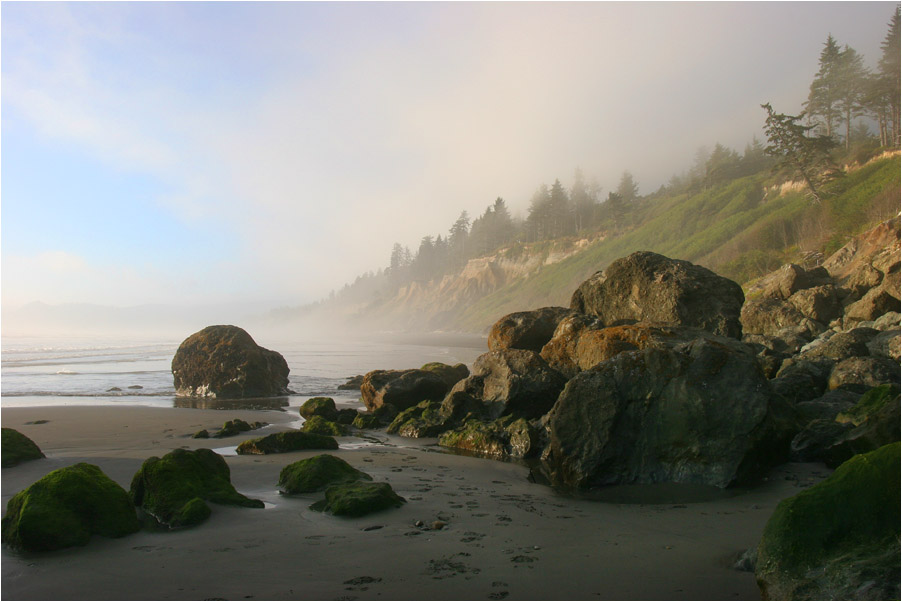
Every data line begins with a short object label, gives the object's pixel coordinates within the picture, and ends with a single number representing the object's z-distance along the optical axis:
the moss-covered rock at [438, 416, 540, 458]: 9.69
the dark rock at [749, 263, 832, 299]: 24.70
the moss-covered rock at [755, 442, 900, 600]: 3.36
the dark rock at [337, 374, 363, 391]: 21.30
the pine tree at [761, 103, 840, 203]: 43.28
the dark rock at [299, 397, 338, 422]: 13.80
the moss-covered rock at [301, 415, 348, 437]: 11.91
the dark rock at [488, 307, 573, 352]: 14.93
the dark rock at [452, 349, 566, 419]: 11.34
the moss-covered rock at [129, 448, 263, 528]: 5.36
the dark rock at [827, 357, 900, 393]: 11.55
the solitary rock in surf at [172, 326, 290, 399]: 19.28
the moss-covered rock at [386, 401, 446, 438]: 11.81
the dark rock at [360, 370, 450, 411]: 14.75
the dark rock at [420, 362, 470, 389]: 16.31
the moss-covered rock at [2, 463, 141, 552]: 4.49
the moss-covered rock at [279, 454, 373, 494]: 6.69
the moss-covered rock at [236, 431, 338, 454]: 9.53
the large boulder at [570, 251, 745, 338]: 13.19
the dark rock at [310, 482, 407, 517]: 5.67
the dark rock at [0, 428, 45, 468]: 7.77
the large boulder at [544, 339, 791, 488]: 7.03
